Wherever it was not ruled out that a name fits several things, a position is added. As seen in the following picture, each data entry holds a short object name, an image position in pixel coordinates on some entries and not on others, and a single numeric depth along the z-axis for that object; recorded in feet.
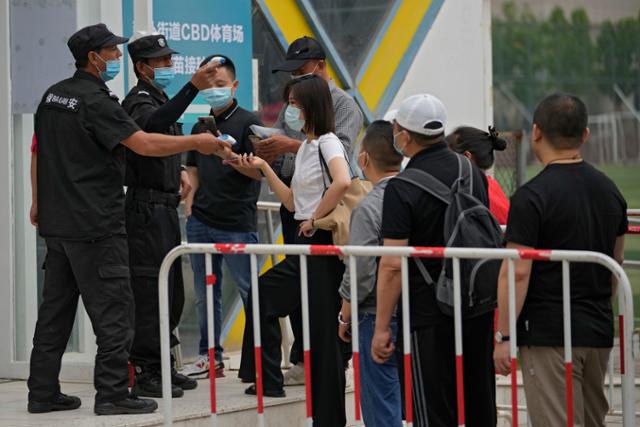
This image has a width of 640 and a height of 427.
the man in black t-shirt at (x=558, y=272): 28.25
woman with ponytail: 38.54
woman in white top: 36.86
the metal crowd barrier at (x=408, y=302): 27.32
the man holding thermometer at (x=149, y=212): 39.25
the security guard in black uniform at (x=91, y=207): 36.16
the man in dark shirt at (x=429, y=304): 29.93
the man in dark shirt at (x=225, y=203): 42.85
